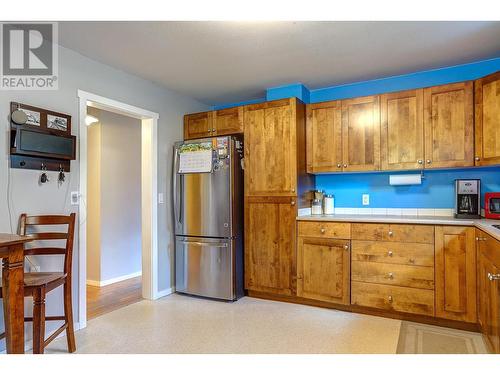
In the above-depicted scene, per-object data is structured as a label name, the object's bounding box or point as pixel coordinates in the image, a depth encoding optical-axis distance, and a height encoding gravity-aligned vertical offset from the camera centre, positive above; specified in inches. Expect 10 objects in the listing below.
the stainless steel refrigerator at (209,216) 129.4 -11.1
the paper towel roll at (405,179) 121.2 +3.7
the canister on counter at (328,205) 138.8 -7.0
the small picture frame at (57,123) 95.4 +21.2
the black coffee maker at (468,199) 109.3 -3.8
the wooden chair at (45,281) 76.2 -22.4
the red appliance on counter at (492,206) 104.2 -6.0
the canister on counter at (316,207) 139.1 -7.9
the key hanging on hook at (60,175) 98.3 +5.0
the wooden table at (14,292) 64.2 -20.9
